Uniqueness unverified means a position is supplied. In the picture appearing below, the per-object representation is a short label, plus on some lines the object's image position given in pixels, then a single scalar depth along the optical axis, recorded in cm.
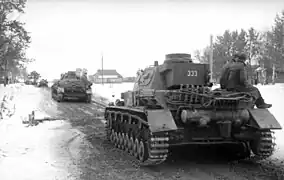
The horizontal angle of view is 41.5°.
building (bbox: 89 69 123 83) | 11292
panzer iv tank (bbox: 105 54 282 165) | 769
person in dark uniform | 852
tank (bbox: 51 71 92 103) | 2455
